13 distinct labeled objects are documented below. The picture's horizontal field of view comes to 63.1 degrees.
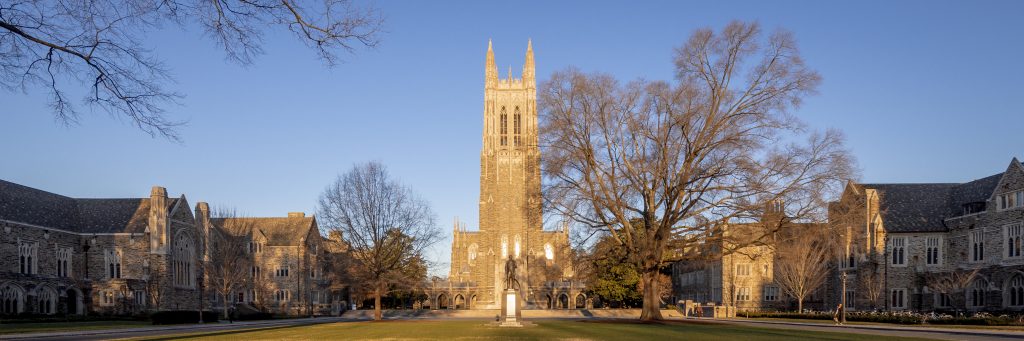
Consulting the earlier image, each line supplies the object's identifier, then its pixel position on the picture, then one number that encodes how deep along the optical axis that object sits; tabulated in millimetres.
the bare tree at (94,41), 12617
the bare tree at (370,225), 57281
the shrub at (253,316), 60500
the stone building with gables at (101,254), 55344
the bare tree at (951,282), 52031
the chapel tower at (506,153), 110562
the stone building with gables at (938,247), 49719
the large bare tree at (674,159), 34344
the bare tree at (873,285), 58188
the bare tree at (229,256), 66438
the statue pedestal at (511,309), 38094
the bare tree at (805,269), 61312
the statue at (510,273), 42894
